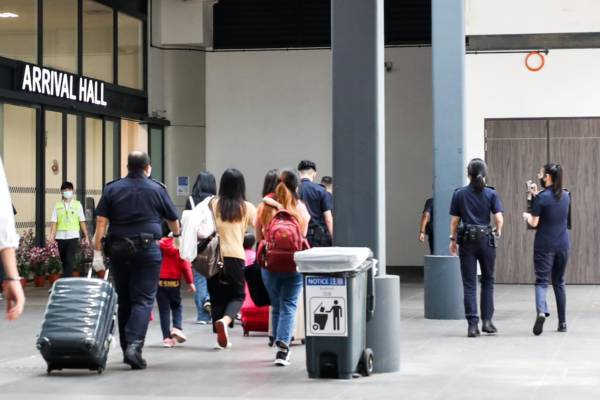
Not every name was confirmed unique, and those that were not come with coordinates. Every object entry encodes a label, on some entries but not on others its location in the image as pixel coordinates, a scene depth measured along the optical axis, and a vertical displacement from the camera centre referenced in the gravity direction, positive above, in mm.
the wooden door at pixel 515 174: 22031 +310
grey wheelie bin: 10055 -952
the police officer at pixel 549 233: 13797 -462
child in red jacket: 12648 -967
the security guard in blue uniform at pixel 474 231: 13609 -427
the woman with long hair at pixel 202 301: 15016 -1312
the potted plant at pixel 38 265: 22750 -1317
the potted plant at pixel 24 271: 22484 -1402
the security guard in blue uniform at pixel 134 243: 10977 -436
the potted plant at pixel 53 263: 23125 -1286
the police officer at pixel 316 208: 14211 -179
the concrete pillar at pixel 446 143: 15641 +627
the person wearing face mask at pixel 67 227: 21500 -581
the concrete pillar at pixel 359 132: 10648 +514
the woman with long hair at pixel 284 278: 11266 -784
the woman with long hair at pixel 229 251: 12328 -579
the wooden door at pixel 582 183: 21812 +147
